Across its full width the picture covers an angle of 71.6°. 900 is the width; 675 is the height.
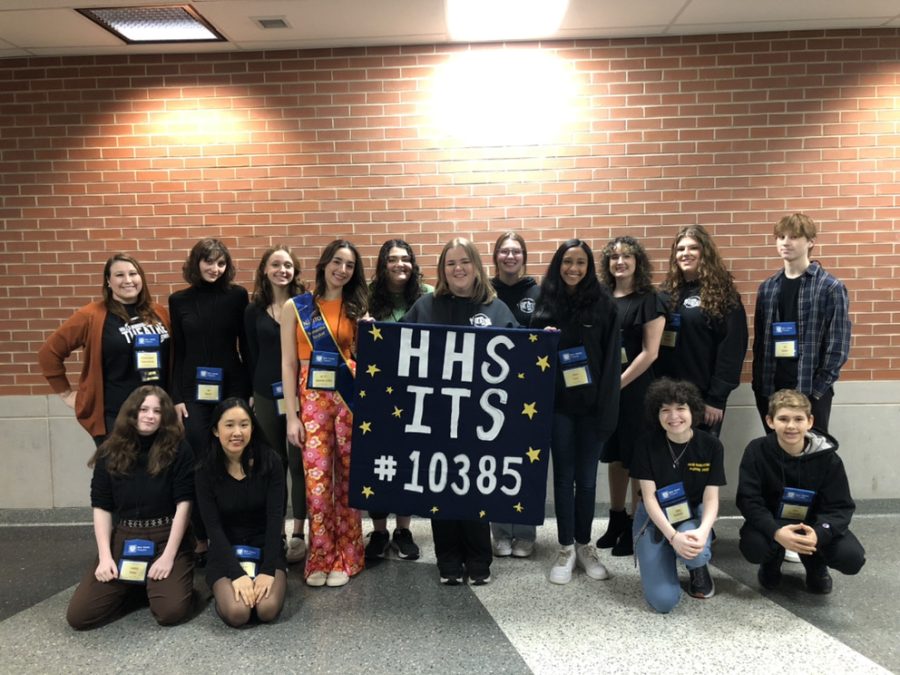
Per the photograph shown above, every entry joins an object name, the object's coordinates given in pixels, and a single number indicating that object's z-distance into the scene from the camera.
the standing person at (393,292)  3.32
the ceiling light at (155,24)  3.64
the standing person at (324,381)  3.00
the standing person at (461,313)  2.90
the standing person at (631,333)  3.23
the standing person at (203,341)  3.31
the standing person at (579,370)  3.01
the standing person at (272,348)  3.26
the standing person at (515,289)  3.35
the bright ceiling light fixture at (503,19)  3.62
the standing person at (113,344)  3.25
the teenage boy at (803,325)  3.38
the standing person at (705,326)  3.33
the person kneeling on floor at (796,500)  2.88
